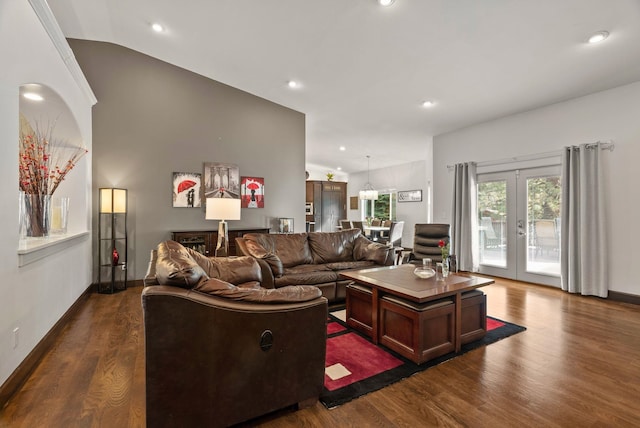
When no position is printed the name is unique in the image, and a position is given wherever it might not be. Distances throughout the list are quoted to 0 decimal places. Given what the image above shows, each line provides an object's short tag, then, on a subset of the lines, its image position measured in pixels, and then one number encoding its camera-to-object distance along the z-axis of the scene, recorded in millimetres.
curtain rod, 4180
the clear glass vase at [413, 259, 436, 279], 2973
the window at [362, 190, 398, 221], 10125
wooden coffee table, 2376
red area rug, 2010
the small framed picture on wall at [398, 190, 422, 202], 9031
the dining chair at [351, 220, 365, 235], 9484
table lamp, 3619
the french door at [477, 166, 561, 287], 4820
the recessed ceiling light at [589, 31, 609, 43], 3043
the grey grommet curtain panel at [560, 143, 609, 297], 4191
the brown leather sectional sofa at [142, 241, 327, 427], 1420
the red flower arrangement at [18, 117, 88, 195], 2789
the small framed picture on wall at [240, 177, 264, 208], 5844
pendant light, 9397
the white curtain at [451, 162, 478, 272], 5801
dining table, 8531
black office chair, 4902
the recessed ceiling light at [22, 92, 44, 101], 3105
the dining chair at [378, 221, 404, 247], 8422
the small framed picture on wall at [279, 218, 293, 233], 6152
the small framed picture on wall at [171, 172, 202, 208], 5219
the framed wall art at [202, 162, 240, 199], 5473
